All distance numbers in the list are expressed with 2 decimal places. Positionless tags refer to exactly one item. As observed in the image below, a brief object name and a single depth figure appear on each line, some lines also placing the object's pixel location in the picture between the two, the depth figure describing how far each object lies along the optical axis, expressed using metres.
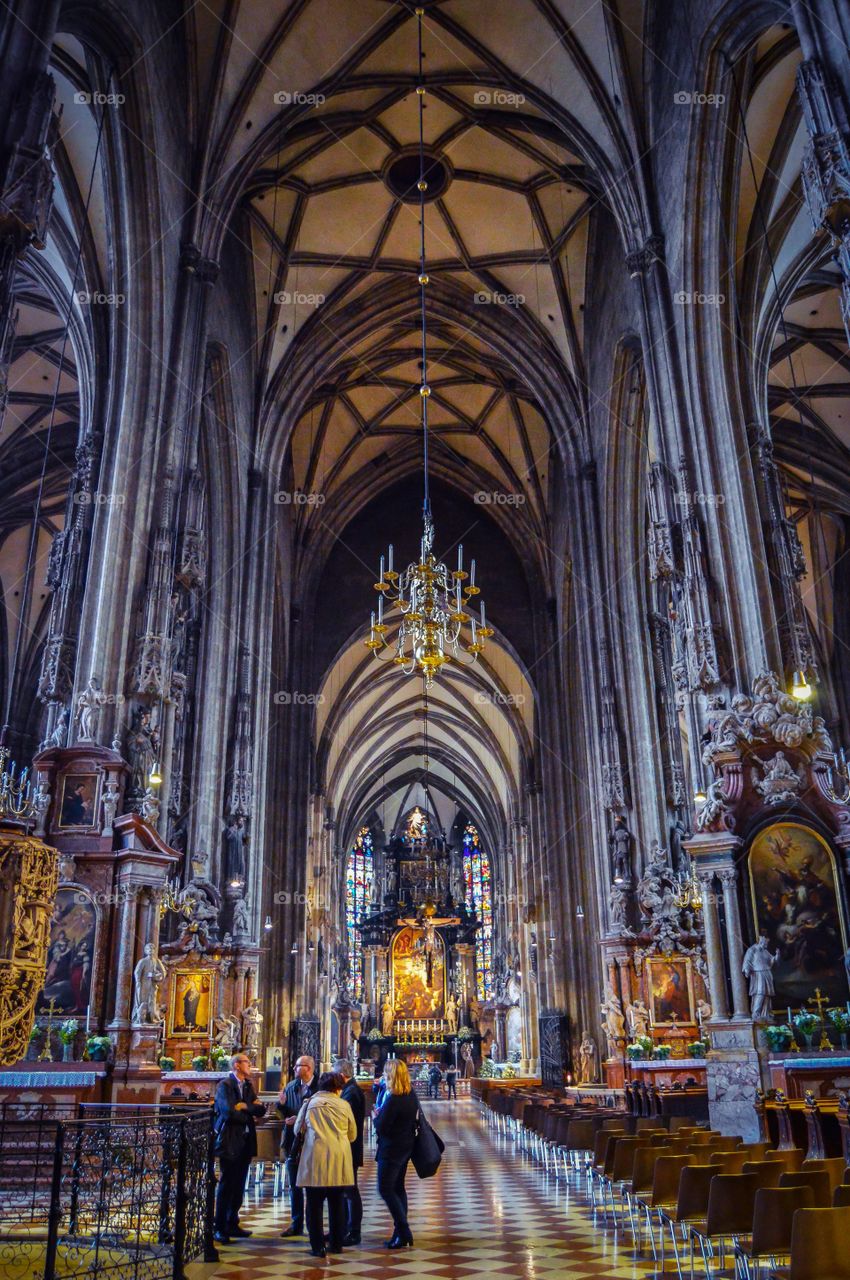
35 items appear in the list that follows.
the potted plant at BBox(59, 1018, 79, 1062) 12.33
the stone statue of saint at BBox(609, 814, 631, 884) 20.75
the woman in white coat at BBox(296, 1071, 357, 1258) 6.80
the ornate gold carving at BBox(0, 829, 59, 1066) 5.37
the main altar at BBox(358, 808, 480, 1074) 48.50
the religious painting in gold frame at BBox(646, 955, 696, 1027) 18.67
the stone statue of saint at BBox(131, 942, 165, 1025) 12.66
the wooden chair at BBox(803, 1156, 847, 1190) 5.29
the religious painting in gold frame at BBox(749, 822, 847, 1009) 12.20
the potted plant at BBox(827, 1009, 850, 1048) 11.69
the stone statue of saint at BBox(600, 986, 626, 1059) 19.64
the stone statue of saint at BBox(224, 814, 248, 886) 20.83
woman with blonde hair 7.21
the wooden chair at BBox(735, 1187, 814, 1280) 4.39
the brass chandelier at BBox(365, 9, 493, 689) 14.86
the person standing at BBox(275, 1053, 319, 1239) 8.00
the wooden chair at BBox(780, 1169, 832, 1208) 4.89
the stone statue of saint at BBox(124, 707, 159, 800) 13.81
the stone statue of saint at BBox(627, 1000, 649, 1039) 18.67
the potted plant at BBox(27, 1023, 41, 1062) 12.26
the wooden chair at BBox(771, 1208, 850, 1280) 3.90
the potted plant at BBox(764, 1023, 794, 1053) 11.85
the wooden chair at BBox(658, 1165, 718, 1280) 5.38
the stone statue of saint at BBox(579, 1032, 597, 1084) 23.89
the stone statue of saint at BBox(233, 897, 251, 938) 20.33
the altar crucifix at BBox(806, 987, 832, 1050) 12.08
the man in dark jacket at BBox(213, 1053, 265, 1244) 7.50
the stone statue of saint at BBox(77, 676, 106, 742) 13.73
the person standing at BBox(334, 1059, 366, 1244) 7.52
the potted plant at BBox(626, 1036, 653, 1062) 17.69
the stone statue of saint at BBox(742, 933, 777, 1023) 12.16
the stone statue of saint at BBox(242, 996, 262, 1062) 19.78
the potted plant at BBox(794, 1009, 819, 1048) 11.84
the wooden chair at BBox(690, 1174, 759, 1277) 4.95
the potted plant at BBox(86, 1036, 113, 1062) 12.05
